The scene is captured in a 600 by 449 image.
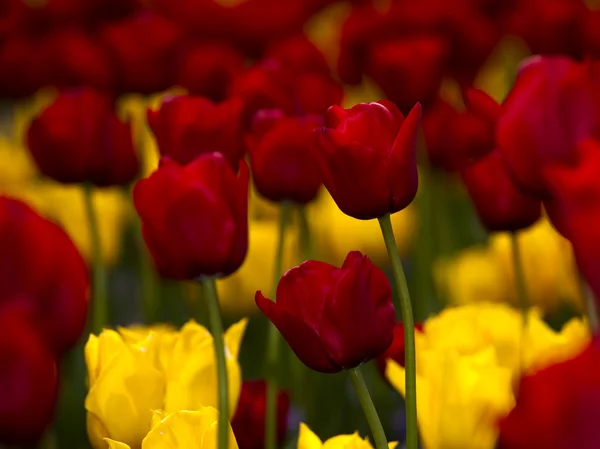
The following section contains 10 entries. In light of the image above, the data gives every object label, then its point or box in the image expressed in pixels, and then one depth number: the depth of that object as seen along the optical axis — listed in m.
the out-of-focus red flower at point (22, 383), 1.34
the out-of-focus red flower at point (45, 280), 1.39
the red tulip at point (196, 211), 1.46
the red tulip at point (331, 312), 1.39
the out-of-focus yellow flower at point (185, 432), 1.43
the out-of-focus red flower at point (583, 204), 1.27
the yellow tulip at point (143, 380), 1.49
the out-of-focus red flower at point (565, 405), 1.20
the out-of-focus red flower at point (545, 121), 1.42
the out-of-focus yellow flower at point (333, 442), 1.43
